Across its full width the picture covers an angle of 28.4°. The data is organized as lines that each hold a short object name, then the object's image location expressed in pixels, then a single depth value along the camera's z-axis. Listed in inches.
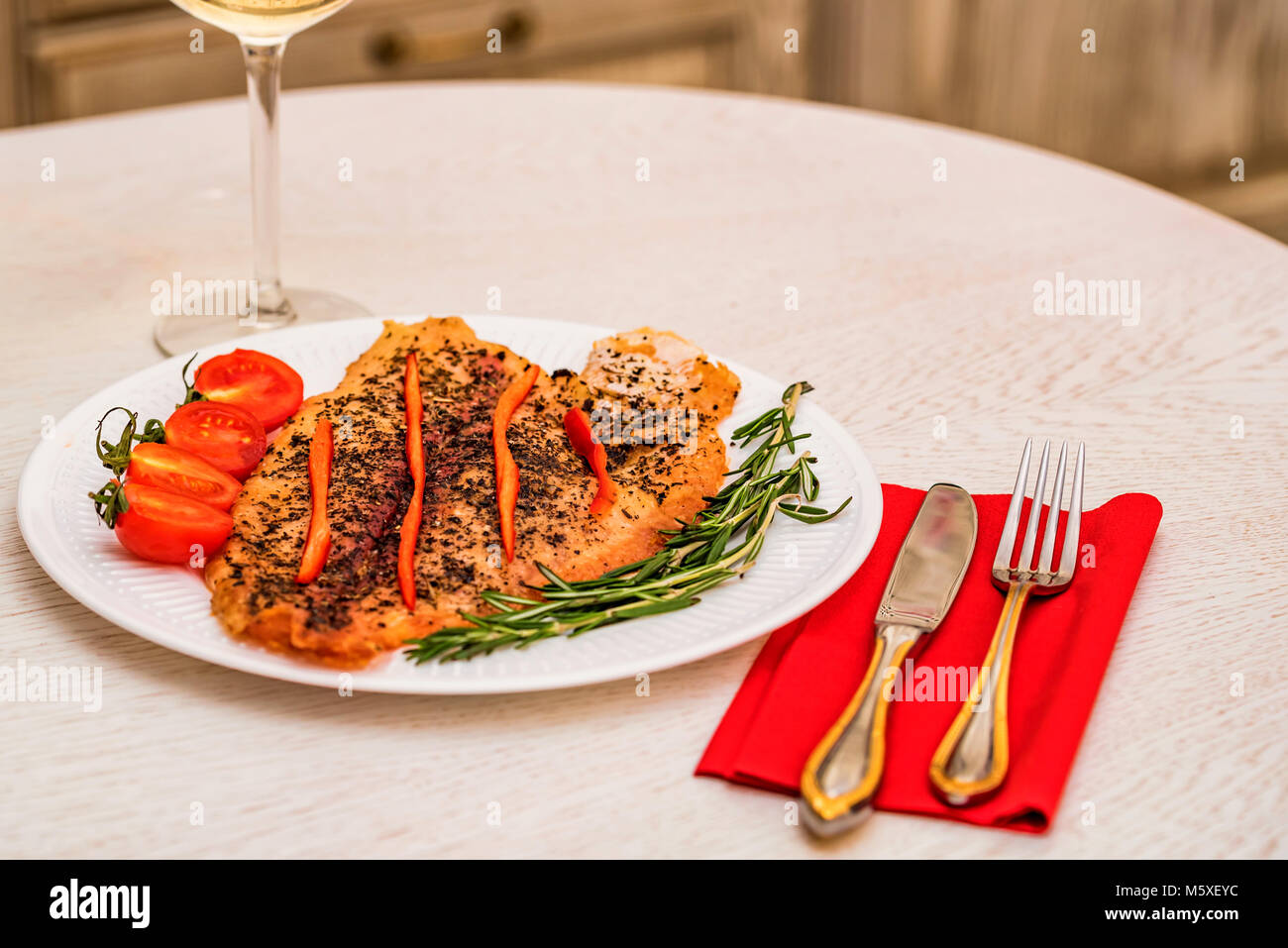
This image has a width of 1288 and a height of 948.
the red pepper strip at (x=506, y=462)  30.2
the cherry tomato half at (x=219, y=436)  31.3
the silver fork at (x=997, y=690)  27.7
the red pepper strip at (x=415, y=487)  29.3
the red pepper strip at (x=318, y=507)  29.5
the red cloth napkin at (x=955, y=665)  27.8
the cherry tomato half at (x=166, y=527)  29.5
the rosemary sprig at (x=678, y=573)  28.7
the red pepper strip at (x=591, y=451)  31.1
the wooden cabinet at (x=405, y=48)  63.8
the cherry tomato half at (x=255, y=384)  32.7
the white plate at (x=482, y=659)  28.2
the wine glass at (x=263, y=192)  35.0
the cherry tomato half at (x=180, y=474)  30.2
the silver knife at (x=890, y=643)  27.2
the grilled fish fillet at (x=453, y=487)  28.9
